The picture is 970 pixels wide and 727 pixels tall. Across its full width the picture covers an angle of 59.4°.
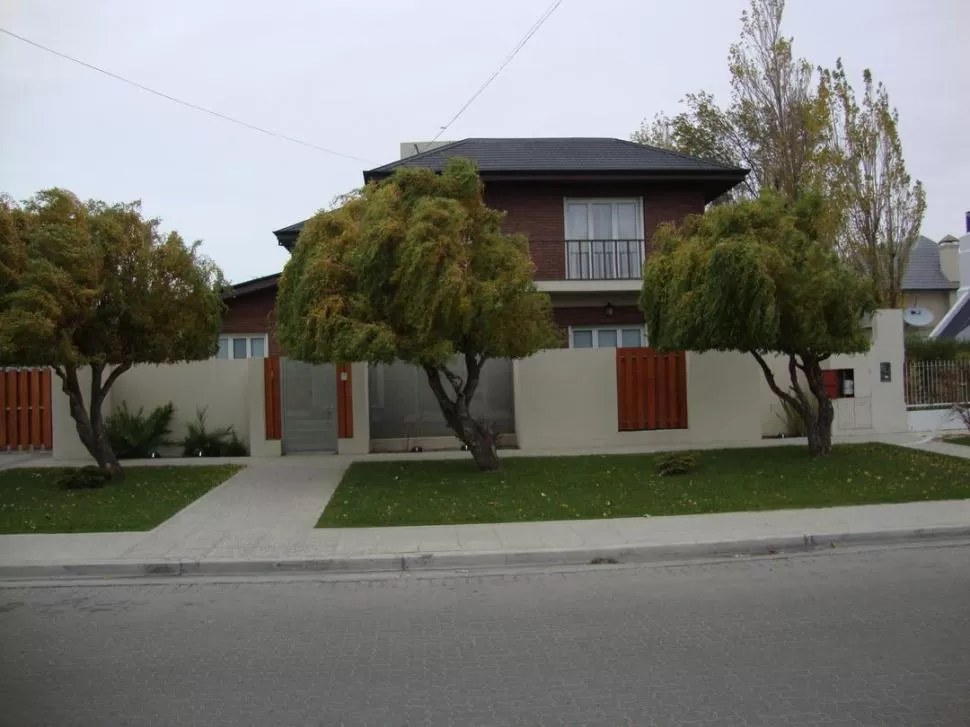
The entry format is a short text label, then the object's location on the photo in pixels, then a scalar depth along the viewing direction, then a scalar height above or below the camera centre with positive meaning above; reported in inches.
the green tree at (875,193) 992.2 +206.8
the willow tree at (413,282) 454.0 +54.2
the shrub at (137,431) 634.2 -34.1
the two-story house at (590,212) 778.2 +154.6
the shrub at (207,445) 647.8 -46.8
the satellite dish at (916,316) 1155.3 +70.5
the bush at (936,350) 744.3 +15.3
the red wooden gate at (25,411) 655.1 -17.5
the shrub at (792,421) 693.9 -41.6
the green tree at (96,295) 449.1 +51.5
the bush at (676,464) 515.5 -55.4
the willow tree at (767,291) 475.2 +46.4
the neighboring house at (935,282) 1505.9 +152.1
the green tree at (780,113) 967.6 +297.1
